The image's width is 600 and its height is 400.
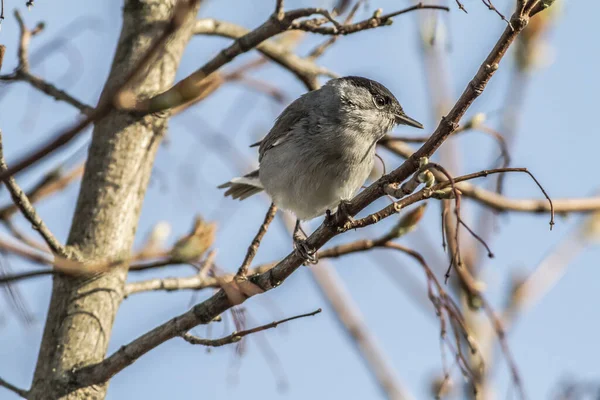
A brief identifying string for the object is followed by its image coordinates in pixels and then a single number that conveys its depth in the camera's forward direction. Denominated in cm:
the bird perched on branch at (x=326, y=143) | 835
